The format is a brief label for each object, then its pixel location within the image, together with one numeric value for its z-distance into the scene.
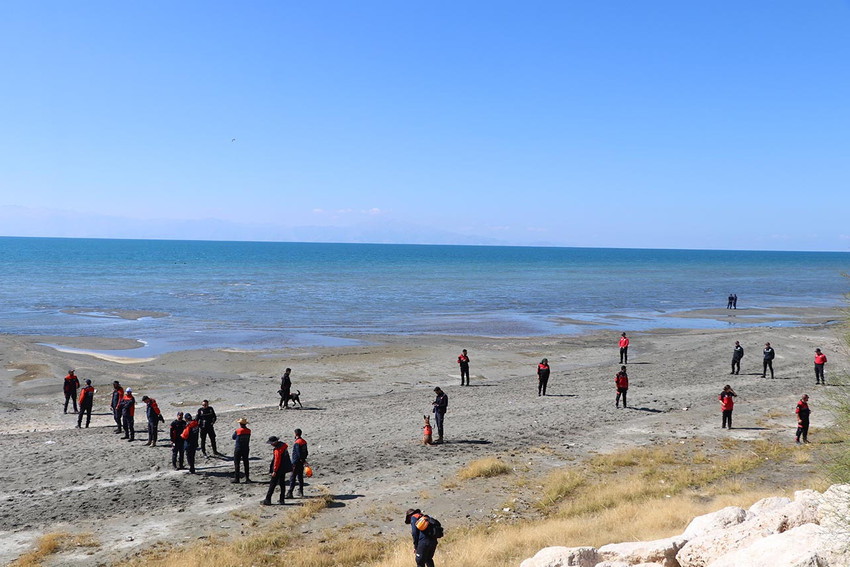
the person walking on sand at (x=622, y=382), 22.61
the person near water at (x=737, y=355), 29.35
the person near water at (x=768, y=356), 28.45
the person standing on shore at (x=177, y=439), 15.70
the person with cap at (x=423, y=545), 9.68
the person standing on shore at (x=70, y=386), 22.64
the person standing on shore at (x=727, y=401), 19.92
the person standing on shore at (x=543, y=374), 25.14
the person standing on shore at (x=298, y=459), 13.94
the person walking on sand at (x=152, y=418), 17.66
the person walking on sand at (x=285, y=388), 23.14
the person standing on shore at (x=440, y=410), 18.47
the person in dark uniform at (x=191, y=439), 15.43
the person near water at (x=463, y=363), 27.86
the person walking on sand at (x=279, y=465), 13.53
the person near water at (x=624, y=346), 32.38
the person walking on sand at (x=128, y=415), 18.64
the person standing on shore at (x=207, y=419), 16.75
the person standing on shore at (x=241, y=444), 14.55
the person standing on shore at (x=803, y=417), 18.00
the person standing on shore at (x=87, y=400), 20.39
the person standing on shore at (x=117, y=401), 19.52
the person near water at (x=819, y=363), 26.23
